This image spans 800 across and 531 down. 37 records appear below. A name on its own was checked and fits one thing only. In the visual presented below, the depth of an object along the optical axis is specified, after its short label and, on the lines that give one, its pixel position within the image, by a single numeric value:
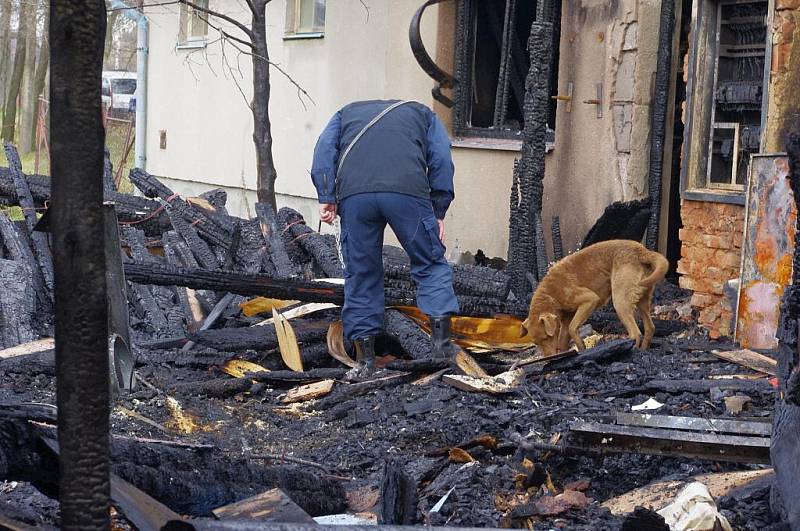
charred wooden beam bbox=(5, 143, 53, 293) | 10.02
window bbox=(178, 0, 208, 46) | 19.57
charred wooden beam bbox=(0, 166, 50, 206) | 11.79
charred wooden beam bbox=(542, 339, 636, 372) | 7.62
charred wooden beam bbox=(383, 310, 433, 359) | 8.20
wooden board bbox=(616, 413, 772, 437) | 4.97
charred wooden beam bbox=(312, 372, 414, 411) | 7.37
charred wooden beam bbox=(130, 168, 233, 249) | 11.54
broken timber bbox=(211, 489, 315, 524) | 3.82
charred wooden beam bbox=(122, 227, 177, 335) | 9.58
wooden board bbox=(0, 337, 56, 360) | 8.04
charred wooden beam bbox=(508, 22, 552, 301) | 10.43
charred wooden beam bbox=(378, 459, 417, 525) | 4.03
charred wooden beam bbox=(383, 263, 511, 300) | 9.87
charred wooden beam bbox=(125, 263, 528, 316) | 8.67
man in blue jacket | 7.65
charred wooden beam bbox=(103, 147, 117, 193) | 12.80
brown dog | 8.62
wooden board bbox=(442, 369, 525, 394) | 6.99
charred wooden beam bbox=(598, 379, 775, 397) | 6.70
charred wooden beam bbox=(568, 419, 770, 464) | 4.76
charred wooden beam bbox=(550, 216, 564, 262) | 11.42
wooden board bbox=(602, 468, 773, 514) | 4.59
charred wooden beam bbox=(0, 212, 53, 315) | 9.52
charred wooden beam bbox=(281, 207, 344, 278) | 10.40
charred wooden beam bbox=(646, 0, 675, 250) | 10.41
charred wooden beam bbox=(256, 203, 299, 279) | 10.53
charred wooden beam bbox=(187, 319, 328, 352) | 8.66
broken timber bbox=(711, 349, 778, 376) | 7.28
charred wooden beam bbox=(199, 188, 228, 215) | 12.75
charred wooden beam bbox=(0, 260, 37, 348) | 8.73
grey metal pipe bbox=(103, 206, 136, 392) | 6.14
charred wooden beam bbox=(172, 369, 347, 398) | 7.62
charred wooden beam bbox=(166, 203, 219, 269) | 10.94
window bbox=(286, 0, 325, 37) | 16.70
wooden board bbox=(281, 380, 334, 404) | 7.62
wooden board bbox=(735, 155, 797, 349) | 8.11
